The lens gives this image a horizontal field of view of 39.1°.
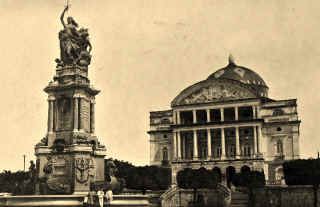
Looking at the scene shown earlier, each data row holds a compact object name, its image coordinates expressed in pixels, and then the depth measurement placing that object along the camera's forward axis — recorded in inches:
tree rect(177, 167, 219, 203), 2113.7
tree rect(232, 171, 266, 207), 2096.5
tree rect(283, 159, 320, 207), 2033.1
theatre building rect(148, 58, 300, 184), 3171.8
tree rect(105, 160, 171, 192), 2330.2
